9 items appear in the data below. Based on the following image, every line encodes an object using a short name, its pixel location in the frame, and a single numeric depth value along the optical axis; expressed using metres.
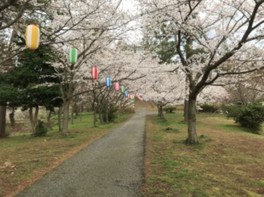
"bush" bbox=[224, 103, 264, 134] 22.12
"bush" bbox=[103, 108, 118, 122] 31.48
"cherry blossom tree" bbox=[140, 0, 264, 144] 10.49
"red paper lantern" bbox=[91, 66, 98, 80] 15.26
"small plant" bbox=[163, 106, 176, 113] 46.07
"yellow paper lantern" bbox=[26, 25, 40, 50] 6.29
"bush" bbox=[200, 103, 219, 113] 43.59
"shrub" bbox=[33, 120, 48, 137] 19.77
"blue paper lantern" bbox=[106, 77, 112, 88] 17.78
